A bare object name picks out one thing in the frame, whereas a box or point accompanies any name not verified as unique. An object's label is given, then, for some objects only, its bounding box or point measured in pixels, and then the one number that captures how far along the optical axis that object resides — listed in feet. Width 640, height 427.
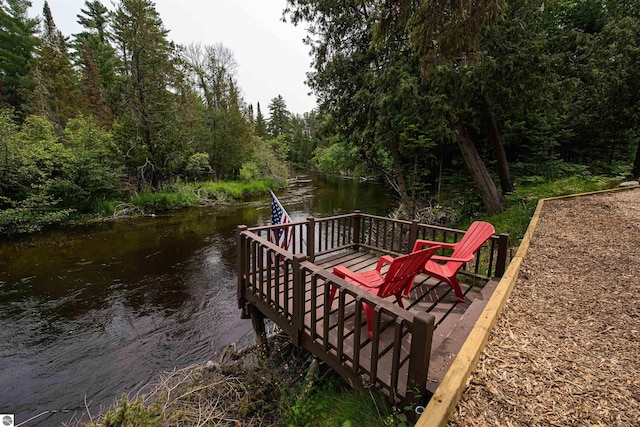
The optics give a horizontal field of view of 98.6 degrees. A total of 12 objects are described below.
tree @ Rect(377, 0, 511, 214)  12.16
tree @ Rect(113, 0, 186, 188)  40.55
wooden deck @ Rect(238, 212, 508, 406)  5.54
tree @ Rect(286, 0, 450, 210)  20.79
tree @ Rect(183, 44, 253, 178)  59.52
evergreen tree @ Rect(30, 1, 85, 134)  47.50
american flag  13.50
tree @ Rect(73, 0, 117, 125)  54.80
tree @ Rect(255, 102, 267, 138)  103.14
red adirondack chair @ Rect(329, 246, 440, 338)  7.88
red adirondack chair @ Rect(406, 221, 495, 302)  9.84
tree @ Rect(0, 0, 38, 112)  54.03
